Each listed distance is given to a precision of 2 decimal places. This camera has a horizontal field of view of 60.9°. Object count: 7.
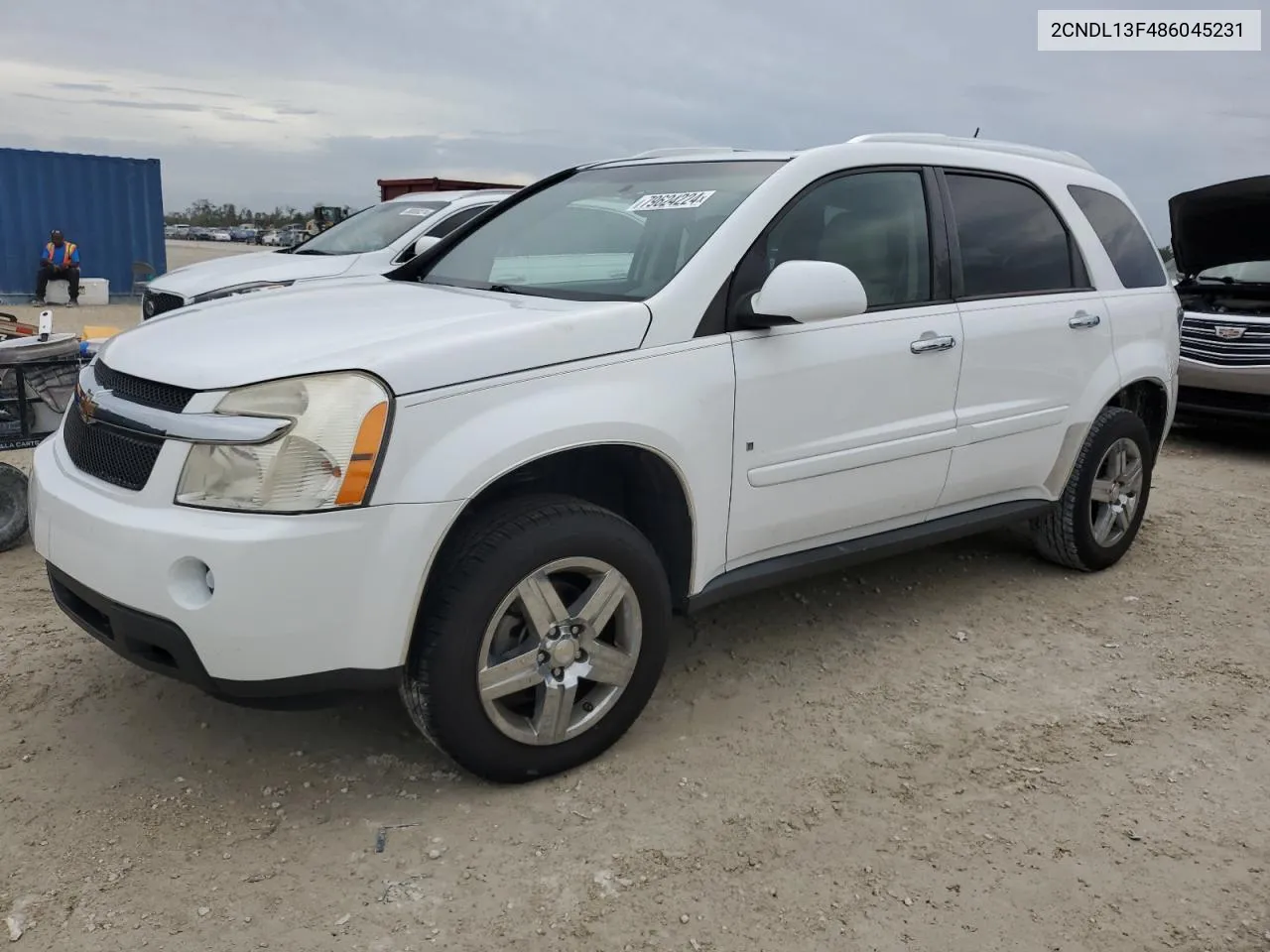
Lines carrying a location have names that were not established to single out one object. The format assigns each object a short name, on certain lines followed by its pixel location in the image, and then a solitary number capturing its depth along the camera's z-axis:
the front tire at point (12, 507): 4.68
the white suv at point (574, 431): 2.53
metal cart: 4.58
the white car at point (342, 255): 7.48
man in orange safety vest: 16.62
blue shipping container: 17.28
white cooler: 16.98
